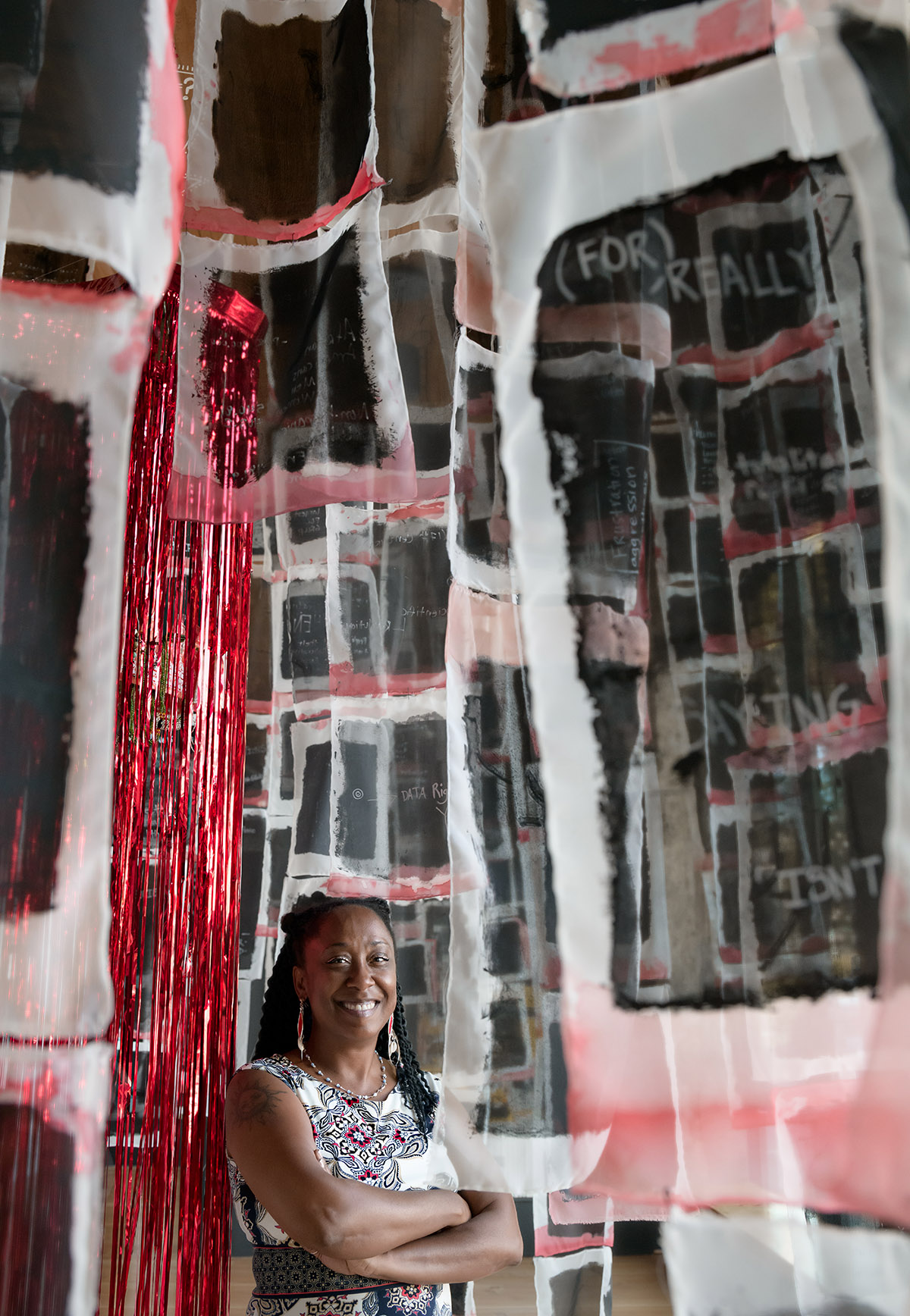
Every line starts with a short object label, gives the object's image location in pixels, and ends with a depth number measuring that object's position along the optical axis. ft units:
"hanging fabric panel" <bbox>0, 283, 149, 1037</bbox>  2.24
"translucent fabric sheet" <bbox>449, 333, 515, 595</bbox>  2.54
